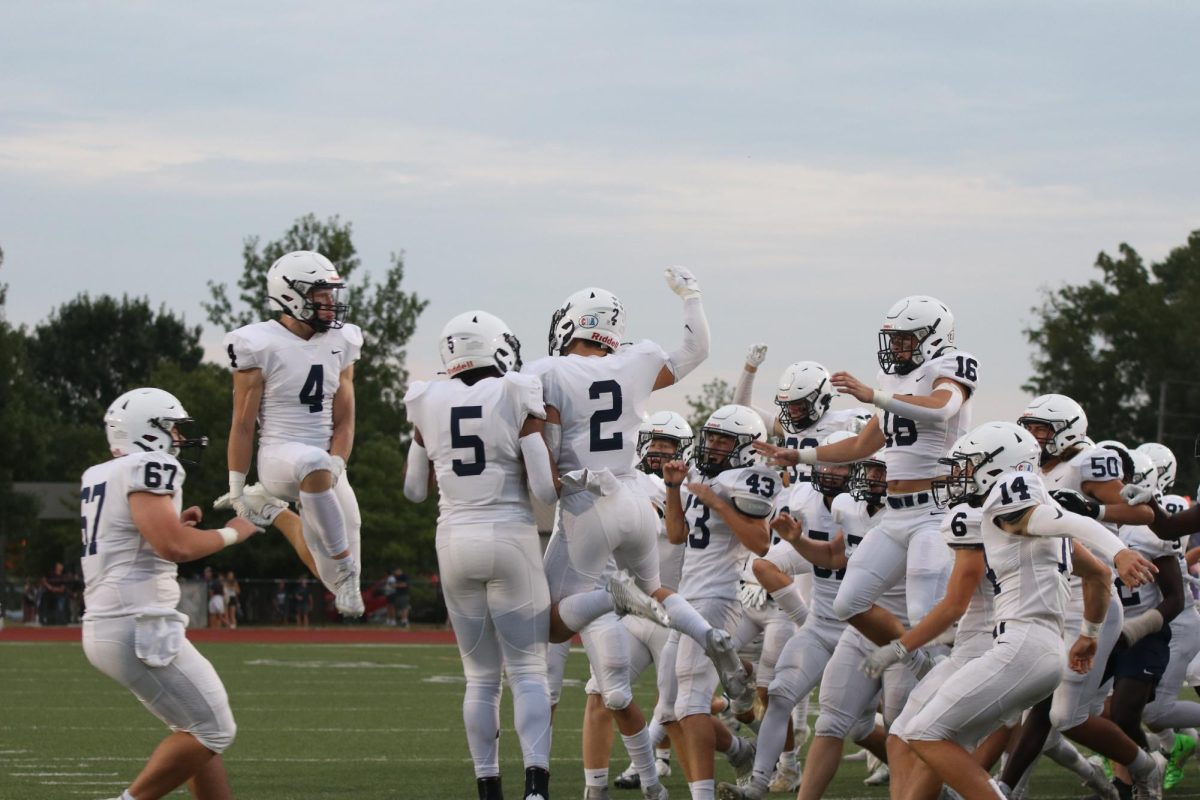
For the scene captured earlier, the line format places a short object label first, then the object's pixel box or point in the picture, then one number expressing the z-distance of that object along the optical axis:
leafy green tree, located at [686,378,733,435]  64.56
